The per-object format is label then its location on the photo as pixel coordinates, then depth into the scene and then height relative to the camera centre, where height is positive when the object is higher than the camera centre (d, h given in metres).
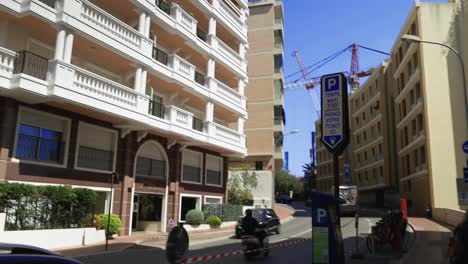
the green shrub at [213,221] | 27.47 -0.94
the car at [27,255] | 3.02 -0.39
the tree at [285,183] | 87.88 +4.91
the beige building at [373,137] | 59.56 +10.86
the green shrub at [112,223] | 18.98 -0.85
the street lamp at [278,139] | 46.88 +7.17
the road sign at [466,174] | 15.35 +1.32
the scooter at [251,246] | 14.31 -1.27
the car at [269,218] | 24.03 -0.59
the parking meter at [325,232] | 8.14 -0.42
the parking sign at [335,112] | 8.53 +1.88
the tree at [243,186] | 37.38 +1.89
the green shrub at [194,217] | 25.86 -0.68
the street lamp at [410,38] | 19.66 +7.69
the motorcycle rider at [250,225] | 14.56 -0.60
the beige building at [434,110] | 38.47 +9.28
